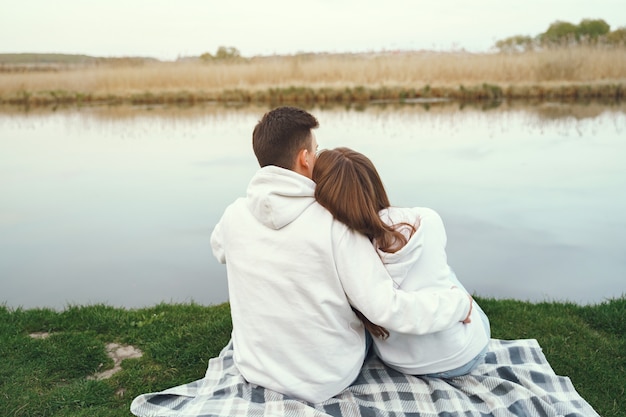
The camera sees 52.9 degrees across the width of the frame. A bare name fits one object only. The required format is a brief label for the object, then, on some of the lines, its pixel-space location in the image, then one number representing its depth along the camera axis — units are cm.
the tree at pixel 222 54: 2556
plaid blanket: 238
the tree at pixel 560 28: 4028
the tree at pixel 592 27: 4069
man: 223
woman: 227
